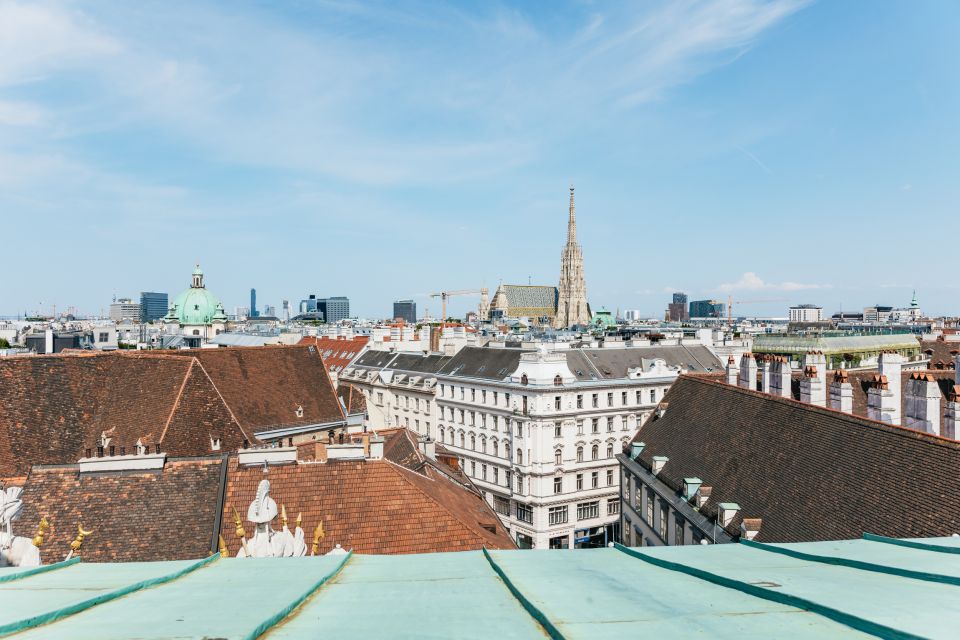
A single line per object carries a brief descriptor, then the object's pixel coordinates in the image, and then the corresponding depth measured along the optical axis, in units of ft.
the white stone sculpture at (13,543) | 39.52
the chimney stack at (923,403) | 77.87
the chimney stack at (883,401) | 83.61
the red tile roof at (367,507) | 69.10
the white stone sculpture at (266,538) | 47.83
